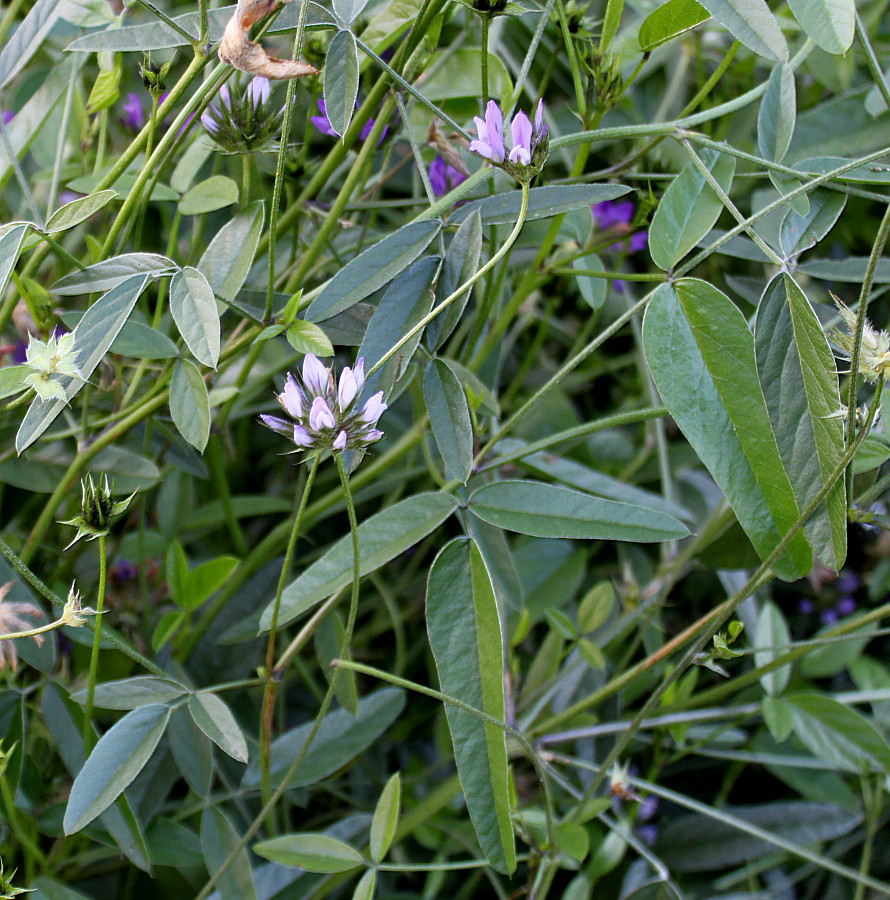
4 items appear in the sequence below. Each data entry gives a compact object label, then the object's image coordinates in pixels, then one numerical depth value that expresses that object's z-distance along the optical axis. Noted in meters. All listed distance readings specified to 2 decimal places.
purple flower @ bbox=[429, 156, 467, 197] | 0.56
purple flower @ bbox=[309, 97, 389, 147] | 0.51
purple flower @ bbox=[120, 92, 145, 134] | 0.61
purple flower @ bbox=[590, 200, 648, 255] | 0.77
